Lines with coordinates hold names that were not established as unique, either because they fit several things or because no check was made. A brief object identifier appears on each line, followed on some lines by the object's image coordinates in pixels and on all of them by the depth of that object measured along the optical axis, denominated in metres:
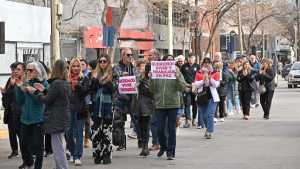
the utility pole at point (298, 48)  89.97
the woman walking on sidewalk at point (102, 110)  12.66
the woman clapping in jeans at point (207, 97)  16.77
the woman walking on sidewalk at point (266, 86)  22.44
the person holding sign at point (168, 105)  13.29
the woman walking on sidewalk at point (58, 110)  10.80
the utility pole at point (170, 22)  29.22
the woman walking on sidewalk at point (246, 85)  22.41
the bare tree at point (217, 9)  37.88
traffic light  16.38
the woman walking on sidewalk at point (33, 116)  11.27
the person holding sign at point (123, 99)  14.16
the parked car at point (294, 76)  48.11
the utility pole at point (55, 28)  19.59
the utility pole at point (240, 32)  47.43
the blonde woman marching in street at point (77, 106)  12.65
